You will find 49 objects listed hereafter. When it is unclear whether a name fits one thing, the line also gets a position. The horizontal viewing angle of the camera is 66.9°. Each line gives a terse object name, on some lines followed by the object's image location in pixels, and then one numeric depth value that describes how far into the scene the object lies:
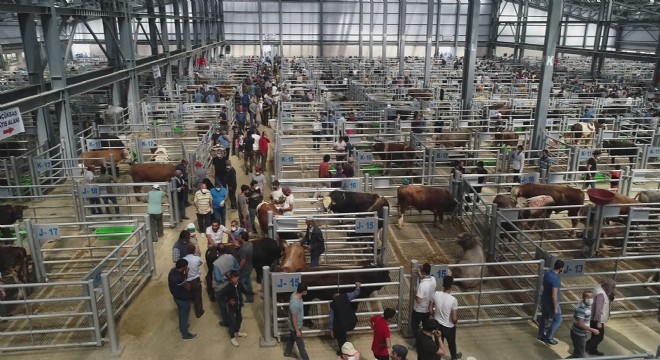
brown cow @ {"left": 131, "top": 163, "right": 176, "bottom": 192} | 13.91
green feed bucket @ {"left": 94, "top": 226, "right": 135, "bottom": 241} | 11.78
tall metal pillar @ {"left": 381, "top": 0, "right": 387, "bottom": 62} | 39.12
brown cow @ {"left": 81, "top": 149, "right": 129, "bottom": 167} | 15.42
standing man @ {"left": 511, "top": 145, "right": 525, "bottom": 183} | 14.48
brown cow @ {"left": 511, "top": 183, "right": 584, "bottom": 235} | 11.98
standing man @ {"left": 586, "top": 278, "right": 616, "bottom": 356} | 7.01
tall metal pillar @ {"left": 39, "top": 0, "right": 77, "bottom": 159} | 15.29
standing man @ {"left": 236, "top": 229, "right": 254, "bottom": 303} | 8.66
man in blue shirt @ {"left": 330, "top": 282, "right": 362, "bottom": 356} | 7.14
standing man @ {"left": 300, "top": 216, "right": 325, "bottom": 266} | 9.37
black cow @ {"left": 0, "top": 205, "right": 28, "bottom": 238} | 11.22
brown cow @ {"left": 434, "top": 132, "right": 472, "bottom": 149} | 17.91
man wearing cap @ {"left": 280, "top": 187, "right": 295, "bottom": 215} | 10.89
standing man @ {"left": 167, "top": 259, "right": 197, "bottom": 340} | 7.63
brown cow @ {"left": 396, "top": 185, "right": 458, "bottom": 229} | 12.38
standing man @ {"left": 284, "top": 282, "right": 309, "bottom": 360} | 7.02
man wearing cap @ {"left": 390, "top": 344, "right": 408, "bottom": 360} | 5.43
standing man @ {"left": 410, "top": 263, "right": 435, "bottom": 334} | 7.30
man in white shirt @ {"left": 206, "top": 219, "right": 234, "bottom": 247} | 9.47
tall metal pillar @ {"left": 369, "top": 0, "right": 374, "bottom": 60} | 47.22
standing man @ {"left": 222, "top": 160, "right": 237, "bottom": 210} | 13.27
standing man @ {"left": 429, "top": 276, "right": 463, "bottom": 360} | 6.98
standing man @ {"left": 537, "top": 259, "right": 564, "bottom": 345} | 7.44
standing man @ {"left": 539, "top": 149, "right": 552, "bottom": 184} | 14.04
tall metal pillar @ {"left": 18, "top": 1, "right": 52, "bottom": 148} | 14.77
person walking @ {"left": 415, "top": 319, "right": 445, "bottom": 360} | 6.16
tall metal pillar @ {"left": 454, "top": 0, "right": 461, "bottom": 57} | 48.47
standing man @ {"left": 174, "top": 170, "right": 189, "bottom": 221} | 12.50
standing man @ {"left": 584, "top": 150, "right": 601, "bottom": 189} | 13.48
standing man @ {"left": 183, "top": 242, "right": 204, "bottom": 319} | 8.15
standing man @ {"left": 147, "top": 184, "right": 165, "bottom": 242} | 11.43
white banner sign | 12.47
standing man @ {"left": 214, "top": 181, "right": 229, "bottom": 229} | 11.69
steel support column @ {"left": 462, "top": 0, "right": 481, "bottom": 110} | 22.20
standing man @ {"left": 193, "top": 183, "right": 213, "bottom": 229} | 11.37
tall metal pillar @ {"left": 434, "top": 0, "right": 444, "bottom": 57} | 41.46
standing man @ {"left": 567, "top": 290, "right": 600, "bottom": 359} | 6.94
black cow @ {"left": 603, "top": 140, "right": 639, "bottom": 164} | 16.98
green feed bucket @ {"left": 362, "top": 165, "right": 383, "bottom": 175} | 15.76
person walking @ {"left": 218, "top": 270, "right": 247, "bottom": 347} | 7.74
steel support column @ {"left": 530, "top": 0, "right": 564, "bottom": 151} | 15.02
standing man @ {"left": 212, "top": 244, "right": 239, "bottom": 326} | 7.80
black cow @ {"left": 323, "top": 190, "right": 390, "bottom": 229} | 11.61
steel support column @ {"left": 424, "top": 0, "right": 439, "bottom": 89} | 28.51
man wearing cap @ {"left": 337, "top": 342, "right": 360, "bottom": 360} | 5.71
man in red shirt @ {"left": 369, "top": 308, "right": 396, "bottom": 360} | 6.58
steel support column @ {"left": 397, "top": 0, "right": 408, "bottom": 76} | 32.25
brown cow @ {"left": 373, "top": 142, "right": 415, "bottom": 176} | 16.09
